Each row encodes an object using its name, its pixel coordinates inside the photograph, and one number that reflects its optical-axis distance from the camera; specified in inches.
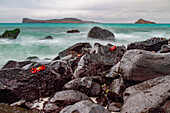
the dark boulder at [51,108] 145.3
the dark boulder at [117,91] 162.2
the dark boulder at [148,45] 381.5
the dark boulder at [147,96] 114.6
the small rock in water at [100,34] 774.5
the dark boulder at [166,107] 108.6
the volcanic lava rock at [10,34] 858.8
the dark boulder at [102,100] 163.0
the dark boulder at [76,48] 454.4
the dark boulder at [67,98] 148.2
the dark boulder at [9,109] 115.6
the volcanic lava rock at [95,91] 177.2
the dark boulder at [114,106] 148.1
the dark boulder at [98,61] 218.1
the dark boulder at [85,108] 115.6
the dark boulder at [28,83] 169.3
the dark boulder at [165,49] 283.3
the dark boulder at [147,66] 157.8
